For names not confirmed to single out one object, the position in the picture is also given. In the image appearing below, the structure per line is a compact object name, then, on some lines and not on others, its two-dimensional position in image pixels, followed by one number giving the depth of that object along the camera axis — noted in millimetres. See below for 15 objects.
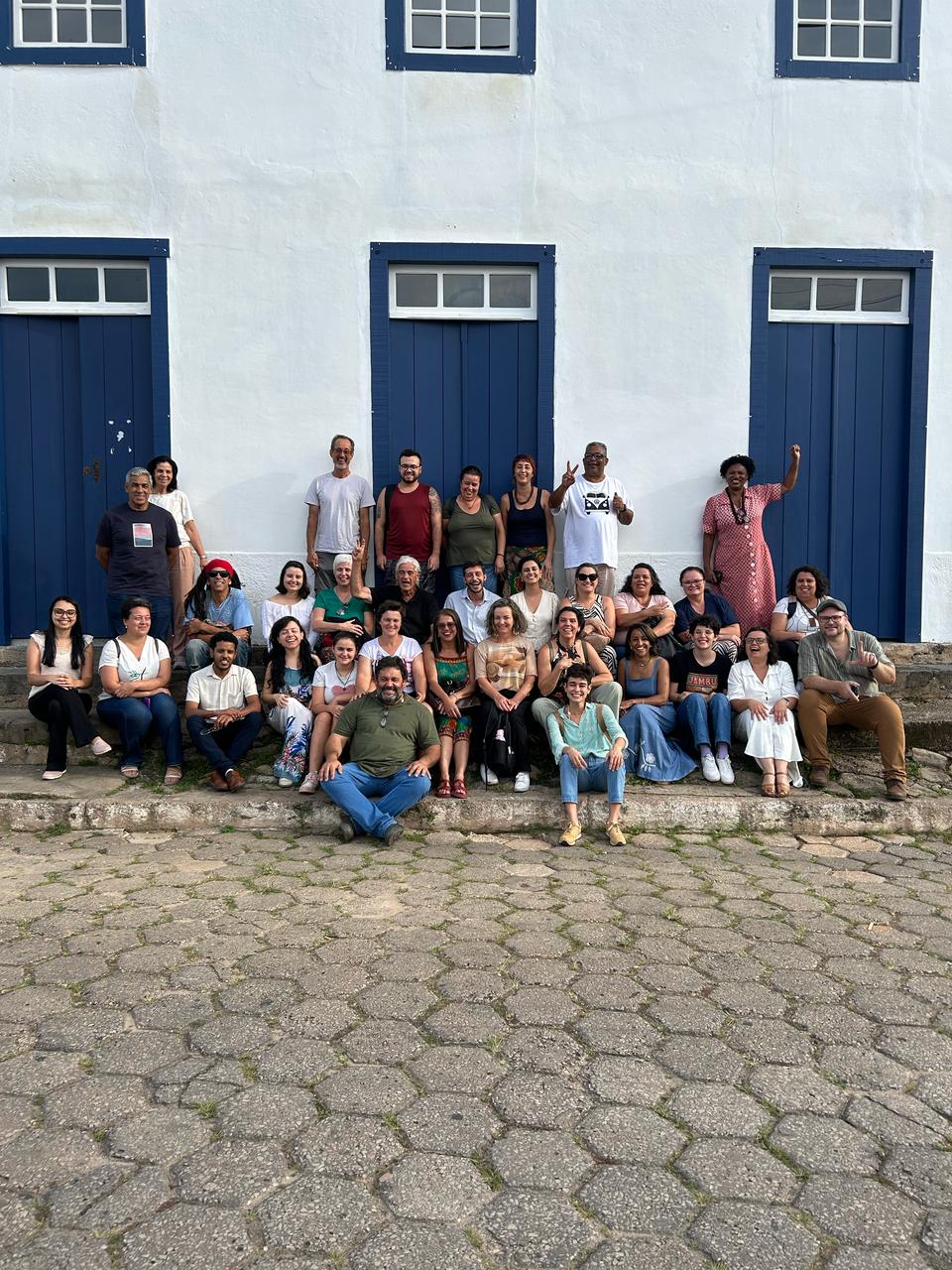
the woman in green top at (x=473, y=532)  7926
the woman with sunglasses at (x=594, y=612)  7410
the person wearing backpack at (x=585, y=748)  6164
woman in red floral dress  8125
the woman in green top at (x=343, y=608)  7598
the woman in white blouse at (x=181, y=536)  7941
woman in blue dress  6773
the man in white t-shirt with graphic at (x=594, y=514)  7977
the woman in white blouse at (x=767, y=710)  6645
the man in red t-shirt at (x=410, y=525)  7957
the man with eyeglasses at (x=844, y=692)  6676
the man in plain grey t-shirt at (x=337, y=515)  8000
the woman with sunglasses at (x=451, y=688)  6680
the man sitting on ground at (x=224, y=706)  6773
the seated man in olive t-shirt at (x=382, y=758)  5984
